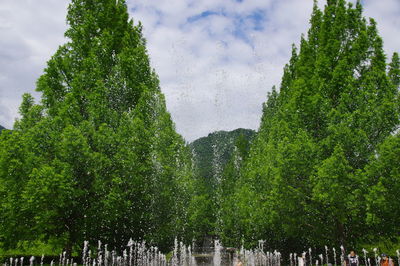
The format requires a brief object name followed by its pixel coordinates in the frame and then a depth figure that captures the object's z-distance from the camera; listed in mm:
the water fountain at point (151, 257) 18453
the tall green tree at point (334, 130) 14820
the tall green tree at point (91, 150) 14430
